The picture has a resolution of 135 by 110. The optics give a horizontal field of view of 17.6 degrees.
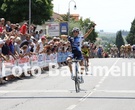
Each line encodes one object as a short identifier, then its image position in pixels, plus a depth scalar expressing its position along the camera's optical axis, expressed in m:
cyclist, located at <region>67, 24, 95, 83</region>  15.68
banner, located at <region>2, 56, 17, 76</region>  18.28
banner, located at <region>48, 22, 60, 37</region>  43.59
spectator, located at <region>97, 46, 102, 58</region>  53.47
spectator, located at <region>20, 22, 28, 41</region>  25.39
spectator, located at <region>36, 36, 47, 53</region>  24.62
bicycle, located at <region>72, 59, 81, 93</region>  15.20
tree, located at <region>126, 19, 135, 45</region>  147.95
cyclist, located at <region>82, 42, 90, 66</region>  23.86
